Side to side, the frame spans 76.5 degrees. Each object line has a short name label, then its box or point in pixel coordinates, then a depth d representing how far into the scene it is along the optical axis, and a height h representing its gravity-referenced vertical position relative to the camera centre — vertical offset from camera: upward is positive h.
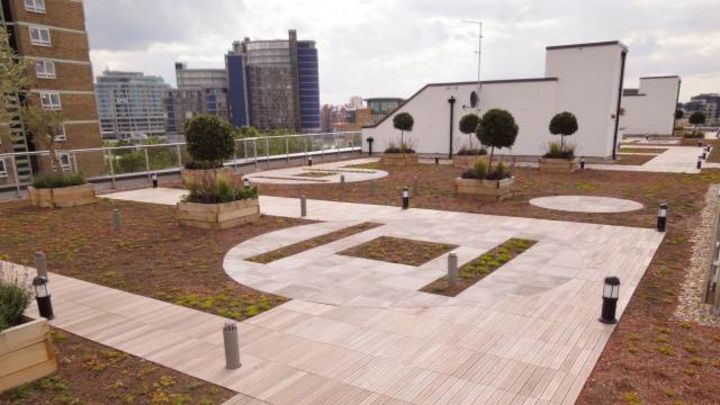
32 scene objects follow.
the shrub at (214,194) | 12.68 -1.87
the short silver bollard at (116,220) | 12.52 -2.51
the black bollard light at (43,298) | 6.61 -2.46
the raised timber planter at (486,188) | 15.41 -2.20
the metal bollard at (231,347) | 5.22 -2.52
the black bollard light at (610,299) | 6.14 -2.40
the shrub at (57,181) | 15.62 -1.80
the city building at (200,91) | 127.31 +9.80
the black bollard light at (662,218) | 10.97 -2.32
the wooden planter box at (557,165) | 22.33 -2.09
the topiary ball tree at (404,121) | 28.52 +0.16
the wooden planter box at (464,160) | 25.00 -2.02
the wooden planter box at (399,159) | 26.83 -2.04
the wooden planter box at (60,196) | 15.39 -2.30
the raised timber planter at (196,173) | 18.70 -1.93
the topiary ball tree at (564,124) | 22.88 -0.09
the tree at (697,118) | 48.25 +0.28
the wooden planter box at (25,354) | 4.90 -2.47
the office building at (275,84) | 124.81 +11.39
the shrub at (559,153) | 22.97 -1.53
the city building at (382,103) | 117.62 +5.57
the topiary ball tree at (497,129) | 16.52 -0.21
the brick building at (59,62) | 35.50 +5.50
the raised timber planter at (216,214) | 12.16 -2.36
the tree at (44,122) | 17.77 +0.25
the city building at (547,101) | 26.02 +1.35
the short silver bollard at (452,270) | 7.70 -2.46
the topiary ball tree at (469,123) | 26.27 +0.02
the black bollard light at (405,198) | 14.33 -2.30
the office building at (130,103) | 156.12 +8.86
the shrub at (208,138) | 13.15 -0.32
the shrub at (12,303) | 5.16 -1.98
